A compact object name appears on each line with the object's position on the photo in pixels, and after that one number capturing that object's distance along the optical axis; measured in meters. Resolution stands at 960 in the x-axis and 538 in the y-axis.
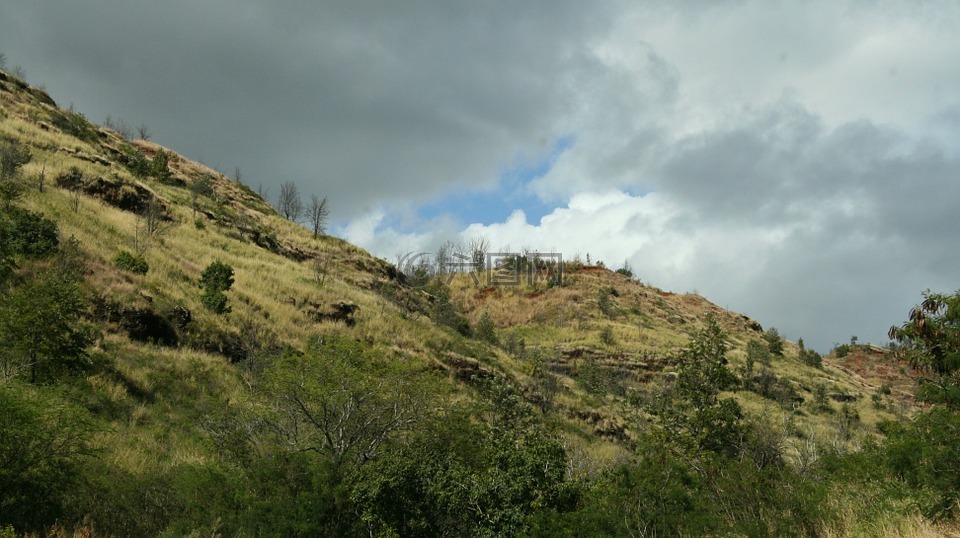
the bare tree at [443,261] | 95.38
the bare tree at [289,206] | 84.75
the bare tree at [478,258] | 93.78
